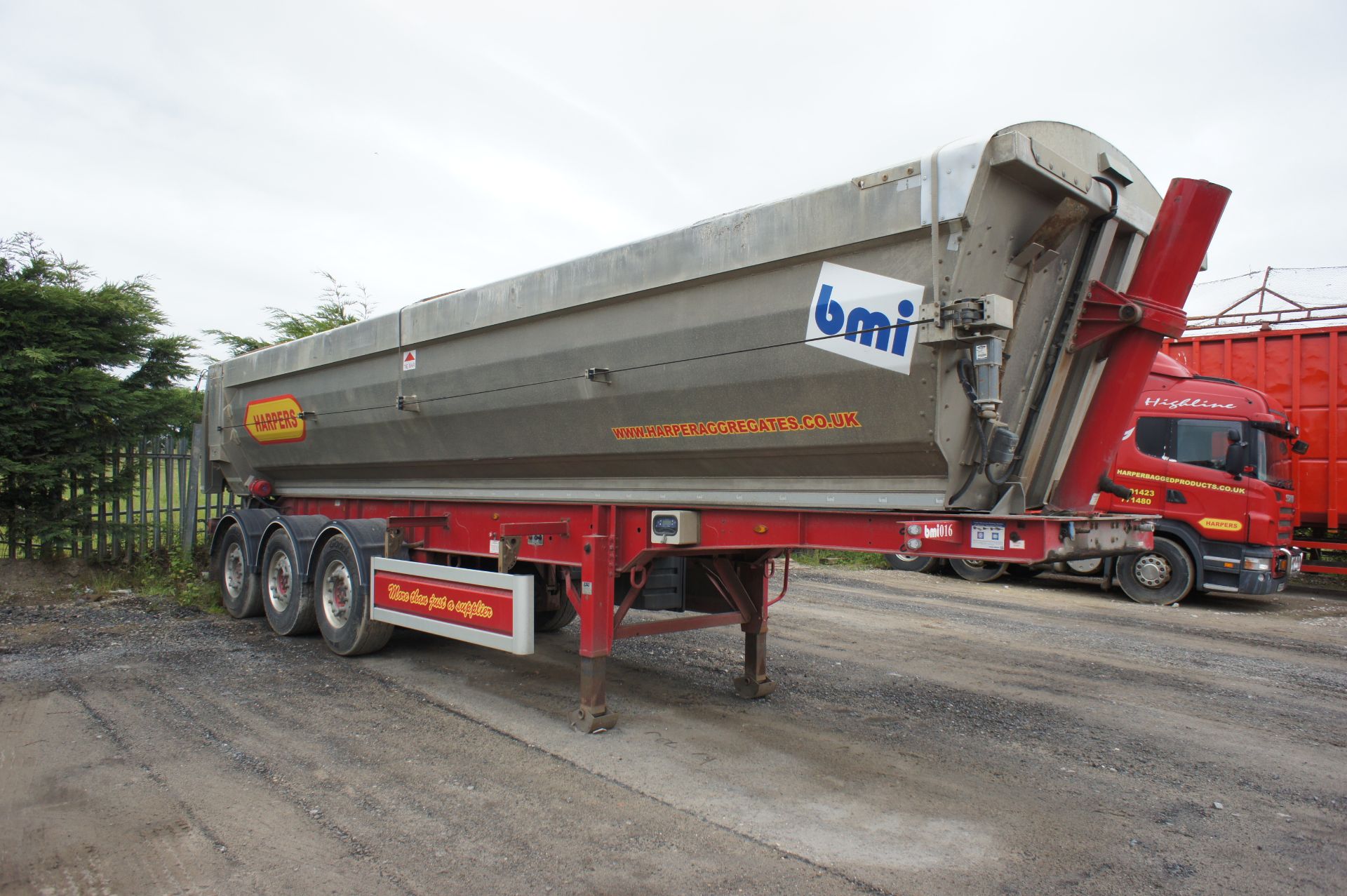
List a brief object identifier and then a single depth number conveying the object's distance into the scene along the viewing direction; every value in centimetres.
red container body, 1233
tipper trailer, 385
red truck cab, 1048
